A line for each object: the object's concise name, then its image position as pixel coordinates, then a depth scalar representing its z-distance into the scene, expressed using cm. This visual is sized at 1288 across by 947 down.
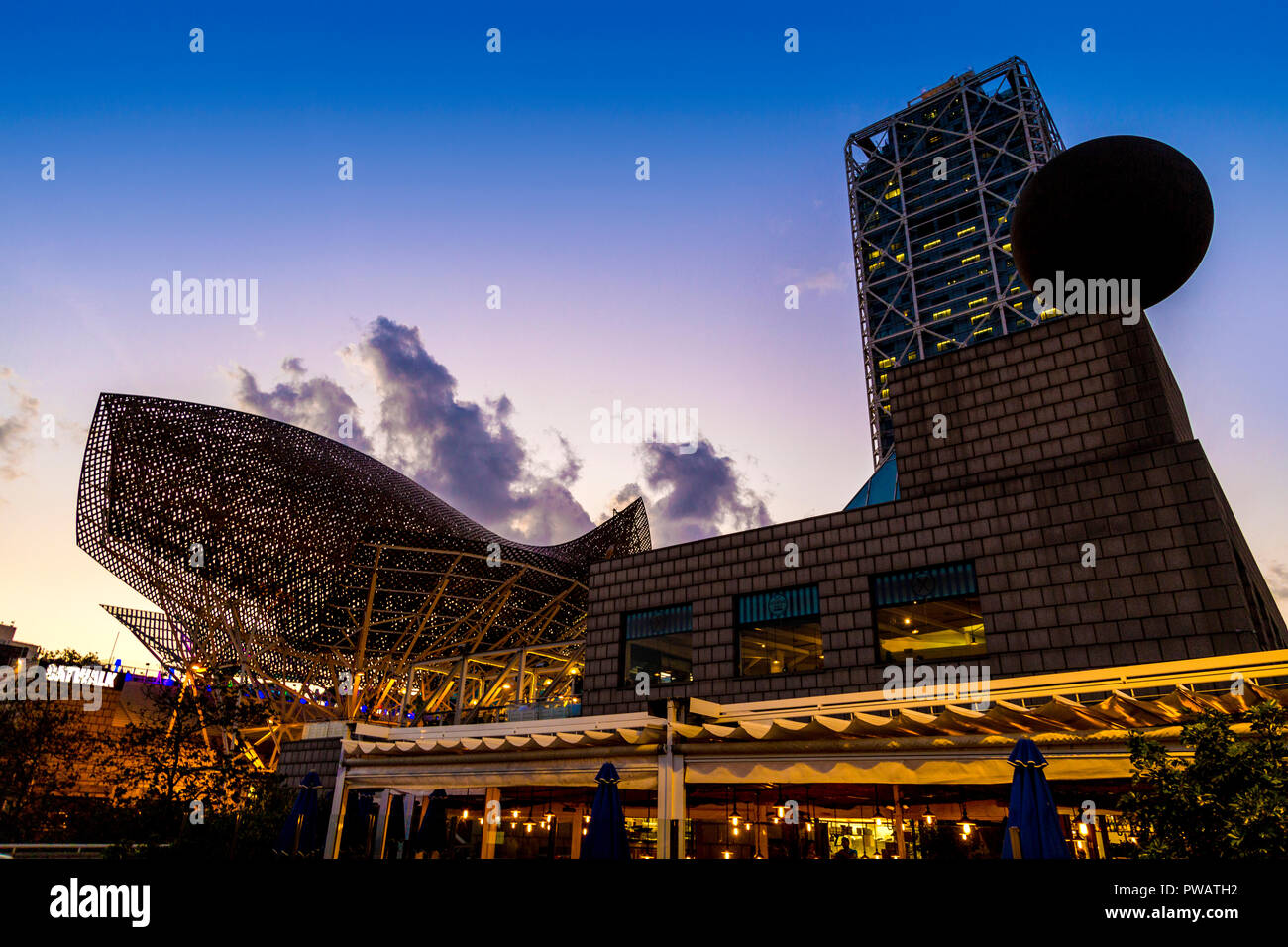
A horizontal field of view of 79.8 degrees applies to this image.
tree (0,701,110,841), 3177
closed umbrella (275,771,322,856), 1688
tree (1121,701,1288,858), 707
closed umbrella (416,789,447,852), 2070
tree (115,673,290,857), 2009
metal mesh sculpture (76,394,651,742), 4100
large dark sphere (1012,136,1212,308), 1658
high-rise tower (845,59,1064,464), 8756
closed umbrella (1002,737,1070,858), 866
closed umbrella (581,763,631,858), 1126
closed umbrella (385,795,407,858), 2141
